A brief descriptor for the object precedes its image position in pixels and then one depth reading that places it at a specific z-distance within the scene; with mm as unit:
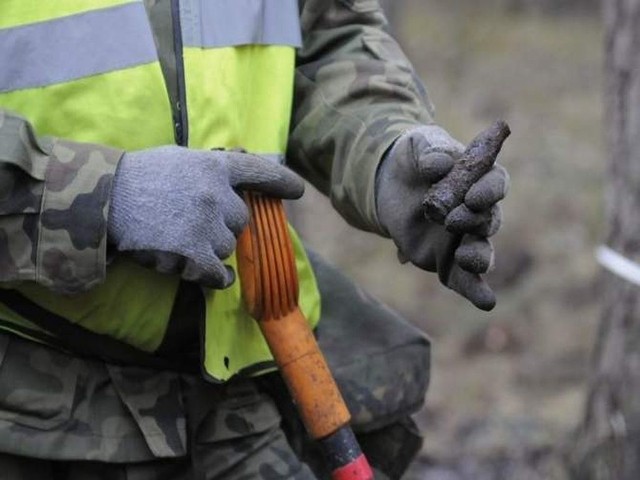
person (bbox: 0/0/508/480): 4527
